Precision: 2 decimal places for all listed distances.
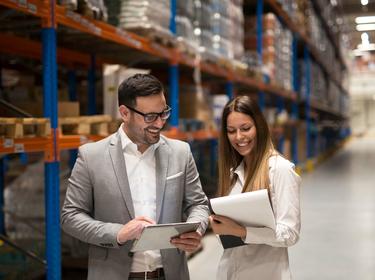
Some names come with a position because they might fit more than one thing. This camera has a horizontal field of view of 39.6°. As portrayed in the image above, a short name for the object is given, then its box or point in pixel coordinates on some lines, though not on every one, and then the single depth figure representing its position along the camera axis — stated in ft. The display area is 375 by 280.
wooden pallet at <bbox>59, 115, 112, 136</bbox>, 12.23
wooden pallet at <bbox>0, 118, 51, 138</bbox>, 9.82
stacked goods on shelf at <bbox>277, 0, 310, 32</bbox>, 33.63
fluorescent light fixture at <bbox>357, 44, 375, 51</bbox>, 92.39
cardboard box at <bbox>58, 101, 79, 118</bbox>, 13.08
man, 6.53
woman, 7.29
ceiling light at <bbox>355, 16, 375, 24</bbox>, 53.79
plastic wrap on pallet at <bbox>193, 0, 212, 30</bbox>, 19.47
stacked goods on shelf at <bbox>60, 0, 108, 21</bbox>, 11.27
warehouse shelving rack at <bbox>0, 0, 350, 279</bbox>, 10.73
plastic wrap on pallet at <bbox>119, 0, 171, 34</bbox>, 14.57
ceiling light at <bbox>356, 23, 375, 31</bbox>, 58.22
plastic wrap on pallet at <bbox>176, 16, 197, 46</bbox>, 17.87
